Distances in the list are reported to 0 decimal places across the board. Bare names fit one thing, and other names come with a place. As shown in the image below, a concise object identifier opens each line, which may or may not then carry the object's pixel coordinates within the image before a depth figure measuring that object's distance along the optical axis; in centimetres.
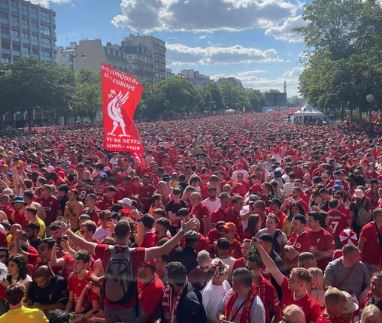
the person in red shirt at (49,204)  990
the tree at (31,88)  5853
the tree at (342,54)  4094
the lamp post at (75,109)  6830
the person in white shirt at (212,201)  916
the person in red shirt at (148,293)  508
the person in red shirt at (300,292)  460
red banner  911
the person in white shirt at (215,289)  497
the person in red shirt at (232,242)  668
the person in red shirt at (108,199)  1013
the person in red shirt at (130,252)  491
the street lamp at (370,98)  3938
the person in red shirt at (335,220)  807
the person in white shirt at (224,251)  609
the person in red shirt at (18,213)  861
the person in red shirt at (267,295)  498
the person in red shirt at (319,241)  672
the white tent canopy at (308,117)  5938
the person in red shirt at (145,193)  1088
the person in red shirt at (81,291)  568
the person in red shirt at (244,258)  594
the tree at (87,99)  6875
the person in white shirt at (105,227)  749
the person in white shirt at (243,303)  453
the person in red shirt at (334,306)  421
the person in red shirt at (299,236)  688
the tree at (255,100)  17872
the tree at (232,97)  14025
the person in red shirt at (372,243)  666
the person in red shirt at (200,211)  874
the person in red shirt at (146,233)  638
